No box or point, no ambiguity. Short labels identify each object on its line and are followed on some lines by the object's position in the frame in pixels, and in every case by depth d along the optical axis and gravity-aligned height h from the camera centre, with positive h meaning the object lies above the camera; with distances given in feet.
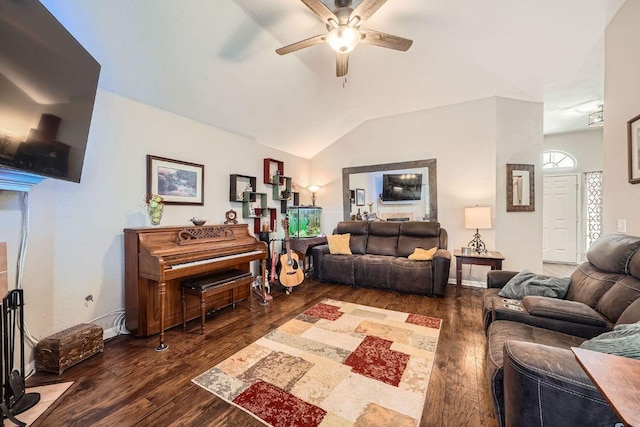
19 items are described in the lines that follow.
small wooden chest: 6.18 -3.44
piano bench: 8.24 -2.51
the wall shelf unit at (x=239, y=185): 12.30 +1.28
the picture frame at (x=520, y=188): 12.75 +1.19
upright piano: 7.55 -1.72
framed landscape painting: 9.16 +1.16
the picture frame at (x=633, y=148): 6.26 +1.59
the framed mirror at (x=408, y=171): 14.44 +2.02
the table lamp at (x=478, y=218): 12.02 -0.30
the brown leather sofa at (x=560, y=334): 3.16 -2.18
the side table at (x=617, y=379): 1.79 -1.39
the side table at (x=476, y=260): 11.08 -2.14
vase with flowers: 8.39 +0.12
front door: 17.94 -0.49
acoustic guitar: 12.20 -2.88
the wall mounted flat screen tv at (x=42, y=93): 4.09 +2.22
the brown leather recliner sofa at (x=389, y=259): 11.88 -2.46
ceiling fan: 6.02 +4.68
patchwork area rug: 4.99 -3.90
